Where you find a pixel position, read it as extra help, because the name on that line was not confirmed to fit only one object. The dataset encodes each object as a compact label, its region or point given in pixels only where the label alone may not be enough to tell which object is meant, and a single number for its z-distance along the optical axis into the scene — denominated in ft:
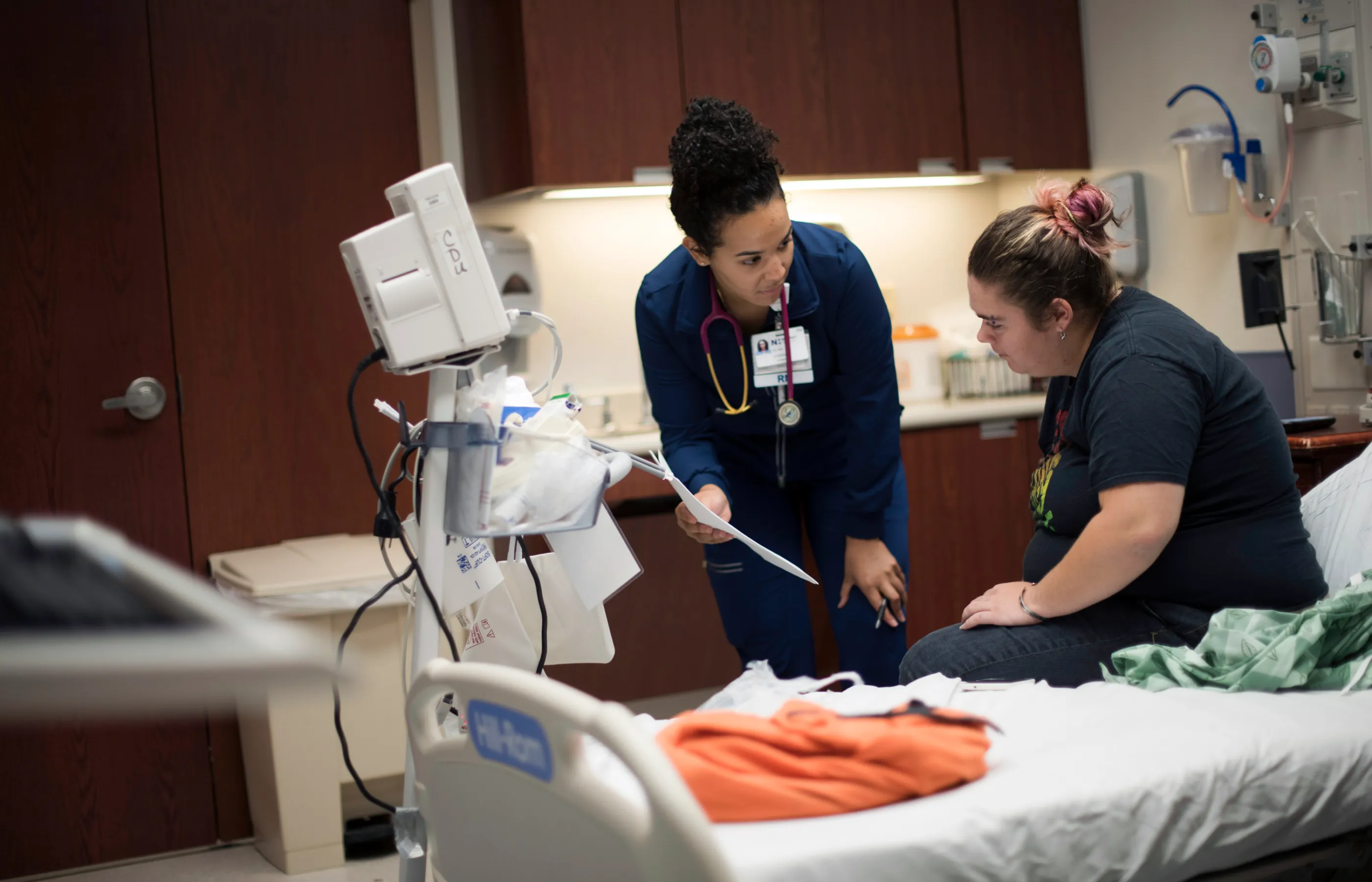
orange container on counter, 12.56
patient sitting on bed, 5.13
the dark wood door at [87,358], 9.06
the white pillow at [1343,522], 5.86
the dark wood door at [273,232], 9.60
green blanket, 4.76
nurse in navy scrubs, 6.71
